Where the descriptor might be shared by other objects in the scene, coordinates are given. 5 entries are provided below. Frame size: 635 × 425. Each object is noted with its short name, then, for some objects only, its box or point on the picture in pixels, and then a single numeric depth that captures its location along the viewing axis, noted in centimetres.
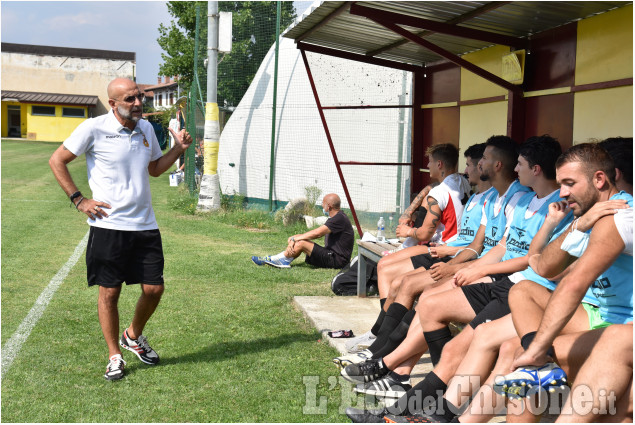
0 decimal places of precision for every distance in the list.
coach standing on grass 441
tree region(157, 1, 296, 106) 1377
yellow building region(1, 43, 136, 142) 4947
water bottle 707
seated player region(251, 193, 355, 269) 831
